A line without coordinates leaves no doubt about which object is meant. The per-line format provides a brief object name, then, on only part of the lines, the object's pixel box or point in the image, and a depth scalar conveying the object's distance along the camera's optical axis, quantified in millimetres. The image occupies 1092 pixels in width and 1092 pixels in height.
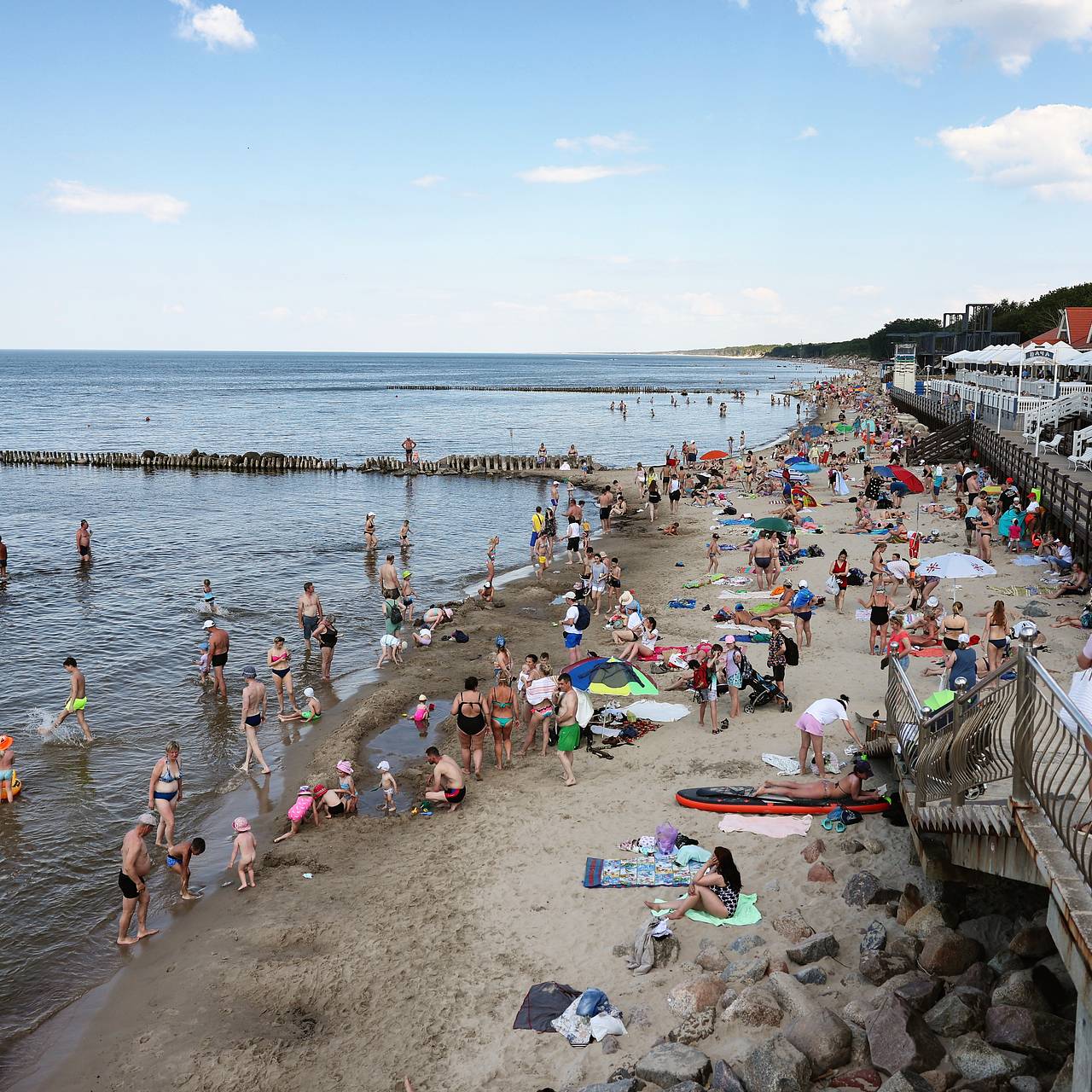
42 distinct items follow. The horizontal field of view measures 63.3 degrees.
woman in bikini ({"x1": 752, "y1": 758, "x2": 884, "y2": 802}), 10039
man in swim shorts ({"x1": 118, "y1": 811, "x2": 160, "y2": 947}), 9617
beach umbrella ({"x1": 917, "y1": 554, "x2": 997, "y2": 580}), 17297
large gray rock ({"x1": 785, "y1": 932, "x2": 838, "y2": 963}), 7598
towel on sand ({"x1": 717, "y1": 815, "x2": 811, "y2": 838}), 9953
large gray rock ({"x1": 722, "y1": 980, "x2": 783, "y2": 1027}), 6832
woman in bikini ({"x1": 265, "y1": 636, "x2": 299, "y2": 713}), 15664
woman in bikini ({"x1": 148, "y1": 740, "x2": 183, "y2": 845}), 11320
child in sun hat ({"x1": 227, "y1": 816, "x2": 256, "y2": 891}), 10469
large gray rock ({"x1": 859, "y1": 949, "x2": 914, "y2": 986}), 7105
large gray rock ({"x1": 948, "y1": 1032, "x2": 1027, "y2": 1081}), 5711
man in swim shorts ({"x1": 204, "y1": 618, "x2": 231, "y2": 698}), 16578
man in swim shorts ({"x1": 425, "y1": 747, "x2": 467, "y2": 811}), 11906
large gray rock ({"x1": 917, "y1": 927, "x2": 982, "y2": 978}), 6953
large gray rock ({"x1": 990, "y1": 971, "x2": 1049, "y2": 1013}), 6156
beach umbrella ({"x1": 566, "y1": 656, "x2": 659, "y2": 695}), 14141
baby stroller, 13789
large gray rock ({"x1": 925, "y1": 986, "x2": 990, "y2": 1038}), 6230
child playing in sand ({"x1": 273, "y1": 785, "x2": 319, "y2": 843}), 11742
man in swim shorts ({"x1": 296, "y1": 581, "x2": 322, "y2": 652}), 18906
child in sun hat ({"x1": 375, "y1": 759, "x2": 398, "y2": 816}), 12062
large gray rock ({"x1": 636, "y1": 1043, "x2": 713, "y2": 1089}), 6328
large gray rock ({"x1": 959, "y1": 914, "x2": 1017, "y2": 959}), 7148
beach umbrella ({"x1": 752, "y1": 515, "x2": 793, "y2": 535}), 22359
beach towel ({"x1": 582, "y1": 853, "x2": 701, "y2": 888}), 9414
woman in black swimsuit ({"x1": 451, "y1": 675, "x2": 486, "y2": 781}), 12547
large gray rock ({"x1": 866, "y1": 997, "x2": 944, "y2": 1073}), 5980
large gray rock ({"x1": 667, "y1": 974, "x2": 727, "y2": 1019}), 7234
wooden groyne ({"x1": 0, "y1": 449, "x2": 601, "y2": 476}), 50469
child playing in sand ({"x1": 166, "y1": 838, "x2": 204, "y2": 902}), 10406
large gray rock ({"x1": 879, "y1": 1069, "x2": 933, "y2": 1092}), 5586
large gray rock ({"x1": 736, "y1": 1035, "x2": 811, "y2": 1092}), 6008
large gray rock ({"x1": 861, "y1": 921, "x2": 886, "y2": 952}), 7500
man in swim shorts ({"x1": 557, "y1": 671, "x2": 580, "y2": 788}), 12250
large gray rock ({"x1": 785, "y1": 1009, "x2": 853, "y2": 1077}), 6266
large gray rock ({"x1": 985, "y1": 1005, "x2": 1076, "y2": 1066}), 5820
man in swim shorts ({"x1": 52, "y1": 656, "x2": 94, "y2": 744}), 14664
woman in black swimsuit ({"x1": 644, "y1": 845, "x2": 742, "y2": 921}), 8578
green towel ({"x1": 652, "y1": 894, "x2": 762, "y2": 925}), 8523
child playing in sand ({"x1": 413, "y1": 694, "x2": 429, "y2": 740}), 14727
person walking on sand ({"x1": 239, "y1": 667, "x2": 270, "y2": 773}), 13641
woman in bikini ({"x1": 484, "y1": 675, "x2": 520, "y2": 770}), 13070
